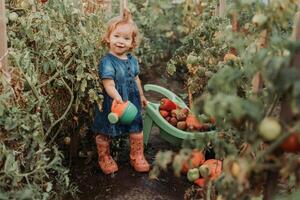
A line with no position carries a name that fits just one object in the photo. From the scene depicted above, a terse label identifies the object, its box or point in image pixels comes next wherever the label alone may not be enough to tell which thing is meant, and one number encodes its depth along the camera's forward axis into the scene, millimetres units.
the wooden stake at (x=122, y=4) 4109
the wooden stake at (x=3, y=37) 2217
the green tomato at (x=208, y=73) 3083
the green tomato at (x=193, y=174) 2838
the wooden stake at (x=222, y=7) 3801
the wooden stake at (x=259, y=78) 1746
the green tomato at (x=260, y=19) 1582
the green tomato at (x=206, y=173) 1845
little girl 2904
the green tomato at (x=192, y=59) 3293
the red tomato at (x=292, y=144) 1374
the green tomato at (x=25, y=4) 2749
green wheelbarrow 3223
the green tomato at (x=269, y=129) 1395
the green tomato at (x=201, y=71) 3207
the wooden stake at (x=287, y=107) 1471
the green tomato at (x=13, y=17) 2590
